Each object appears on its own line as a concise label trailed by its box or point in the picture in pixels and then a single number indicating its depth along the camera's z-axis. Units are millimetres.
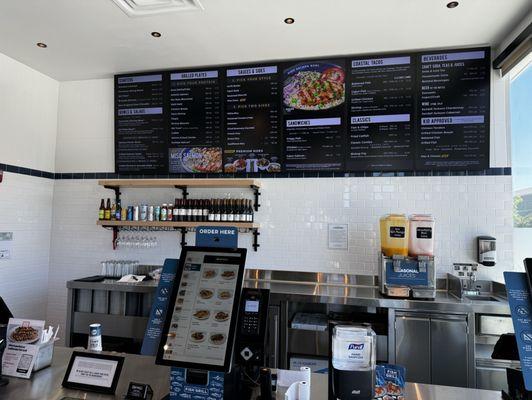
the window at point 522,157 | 3178
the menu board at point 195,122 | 3977
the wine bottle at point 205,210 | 3768
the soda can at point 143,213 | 3885
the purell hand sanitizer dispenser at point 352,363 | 986
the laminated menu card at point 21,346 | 1409
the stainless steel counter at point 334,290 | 2895
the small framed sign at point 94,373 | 1297
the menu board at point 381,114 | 3566
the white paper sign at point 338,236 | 3695
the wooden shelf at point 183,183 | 3686
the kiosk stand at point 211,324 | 1063
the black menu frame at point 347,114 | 3428
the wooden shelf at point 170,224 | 3623
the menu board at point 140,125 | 4109
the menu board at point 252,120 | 3840
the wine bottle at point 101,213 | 3961
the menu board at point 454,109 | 3430
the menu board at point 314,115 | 3713
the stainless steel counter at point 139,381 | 1273
